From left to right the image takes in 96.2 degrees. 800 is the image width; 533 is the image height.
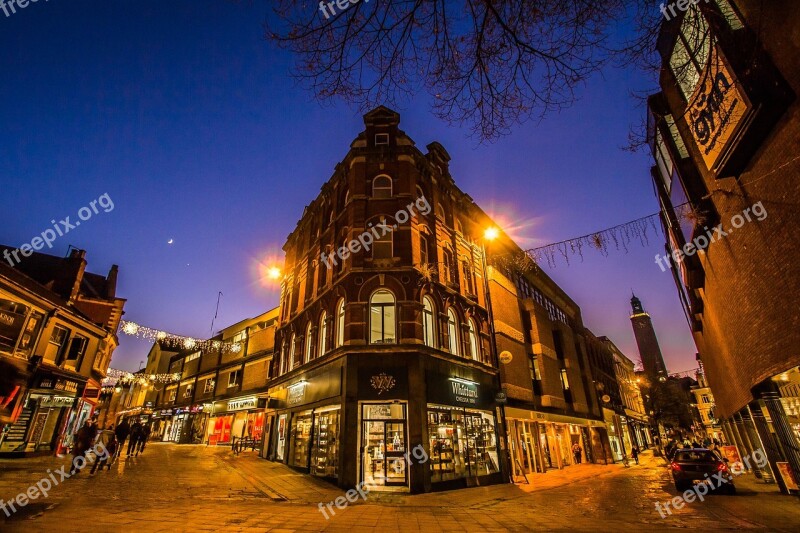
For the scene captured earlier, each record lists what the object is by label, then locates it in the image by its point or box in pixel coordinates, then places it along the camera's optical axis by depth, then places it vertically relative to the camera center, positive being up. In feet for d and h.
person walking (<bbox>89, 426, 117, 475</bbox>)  44.78 -1.21
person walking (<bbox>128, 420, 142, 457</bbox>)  65.92 +0.21
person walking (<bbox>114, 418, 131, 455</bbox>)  51.34 +0.46
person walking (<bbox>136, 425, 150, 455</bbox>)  69.48 -0.42
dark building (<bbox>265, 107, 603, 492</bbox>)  44.09 +12.65
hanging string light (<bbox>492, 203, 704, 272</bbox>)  28.84 +14.33
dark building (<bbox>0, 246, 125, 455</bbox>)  54.70 +14.22
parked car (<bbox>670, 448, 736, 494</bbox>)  42.14 -4.67
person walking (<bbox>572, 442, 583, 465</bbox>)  89.15 -5.37
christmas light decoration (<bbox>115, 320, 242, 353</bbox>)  66.44 +18.21
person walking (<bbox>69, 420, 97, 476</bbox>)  39.91 -0.49
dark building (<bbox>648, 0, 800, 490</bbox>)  23.11 +17.88
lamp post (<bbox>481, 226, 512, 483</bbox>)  53.17 +13.46
